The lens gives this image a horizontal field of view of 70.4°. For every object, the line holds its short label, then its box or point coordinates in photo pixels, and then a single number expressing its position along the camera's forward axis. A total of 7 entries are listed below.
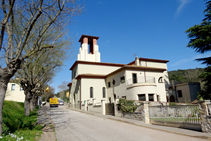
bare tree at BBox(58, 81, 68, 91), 80.86
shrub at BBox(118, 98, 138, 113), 13.61
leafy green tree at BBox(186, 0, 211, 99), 18.06
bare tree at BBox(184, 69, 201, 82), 47.41
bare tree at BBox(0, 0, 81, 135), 6.41
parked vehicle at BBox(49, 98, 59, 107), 40.53
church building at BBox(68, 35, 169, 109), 22.01
